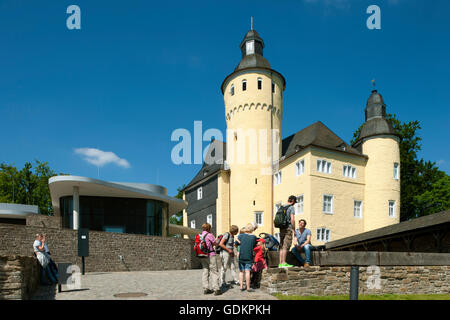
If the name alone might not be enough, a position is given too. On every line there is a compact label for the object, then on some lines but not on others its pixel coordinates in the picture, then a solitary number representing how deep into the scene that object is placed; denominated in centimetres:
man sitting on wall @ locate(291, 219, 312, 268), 1049
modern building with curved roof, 2541
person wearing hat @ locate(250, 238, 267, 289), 1067
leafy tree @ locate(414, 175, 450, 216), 3825
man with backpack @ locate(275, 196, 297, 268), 1012
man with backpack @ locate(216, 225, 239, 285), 1076
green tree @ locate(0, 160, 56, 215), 5178
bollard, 586
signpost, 1697
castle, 3612
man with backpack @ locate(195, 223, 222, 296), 973
